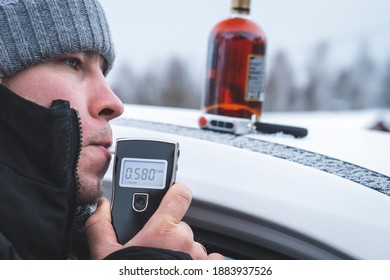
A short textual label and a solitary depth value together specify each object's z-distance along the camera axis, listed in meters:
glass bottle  1.28
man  1.01
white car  1.03
